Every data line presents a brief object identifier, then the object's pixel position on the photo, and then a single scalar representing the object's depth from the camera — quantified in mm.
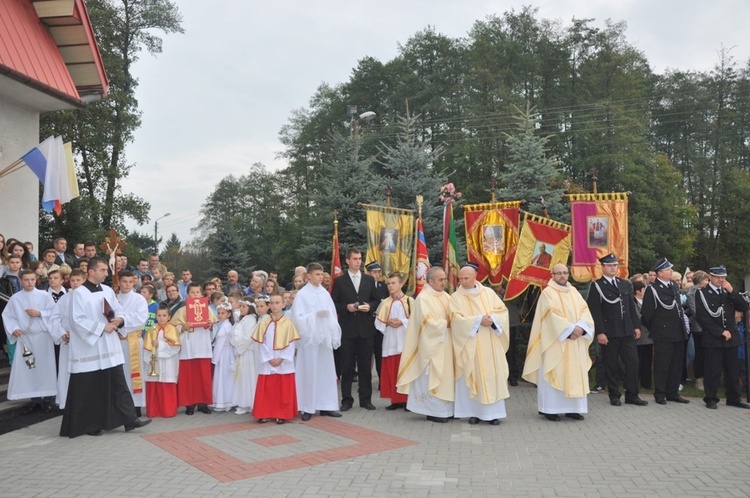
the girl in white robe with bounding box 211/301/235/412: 9859
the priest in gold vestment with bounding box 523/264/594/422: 8953
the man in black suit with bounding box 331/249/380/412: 9867
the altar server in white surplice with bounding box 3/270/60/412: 9508
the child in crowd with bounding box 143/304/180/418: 9406
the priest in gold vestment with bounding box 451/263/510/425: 8688
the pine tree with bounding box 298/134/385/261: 18188
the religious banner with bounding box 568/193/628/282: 12570
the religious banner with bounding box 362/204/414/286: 14547
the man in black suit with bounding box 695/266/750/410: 9867
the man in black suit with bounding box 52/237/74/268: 12430
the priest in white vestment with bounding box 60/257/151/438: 7957
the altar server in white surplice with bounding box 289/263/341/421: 9273
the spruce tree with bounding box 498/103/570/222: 14226
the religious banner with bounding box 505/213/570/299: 12328
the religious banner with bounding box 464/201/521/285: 13040
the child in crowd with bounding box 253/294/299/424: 8805
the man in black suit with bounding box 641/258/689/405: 10289
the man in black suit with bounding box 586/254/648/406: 10047
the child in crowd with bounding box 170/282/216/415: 9695
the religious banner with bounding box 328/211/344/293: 14625
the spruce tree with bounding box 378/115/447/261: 16906
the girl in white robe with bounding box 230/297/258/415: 9547
